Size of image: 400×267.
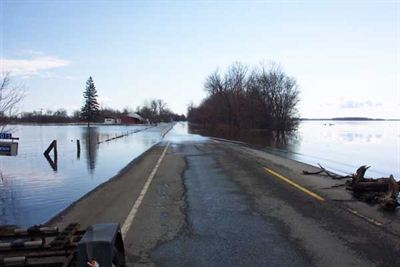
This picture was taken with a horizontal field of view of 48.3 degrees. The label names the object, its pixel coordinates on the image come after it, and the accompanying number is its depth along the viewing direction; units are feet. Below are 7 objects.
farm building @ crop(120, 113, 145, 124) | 602.44
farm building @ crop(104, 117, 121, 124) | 581.12
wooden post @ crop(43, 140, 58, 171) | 75.97
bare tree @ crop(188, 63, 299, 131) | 298.56
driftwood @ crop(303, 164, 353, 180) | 46.95
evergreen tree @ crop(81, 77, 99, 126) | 504.02
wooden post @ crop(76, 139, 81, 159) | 93.66
